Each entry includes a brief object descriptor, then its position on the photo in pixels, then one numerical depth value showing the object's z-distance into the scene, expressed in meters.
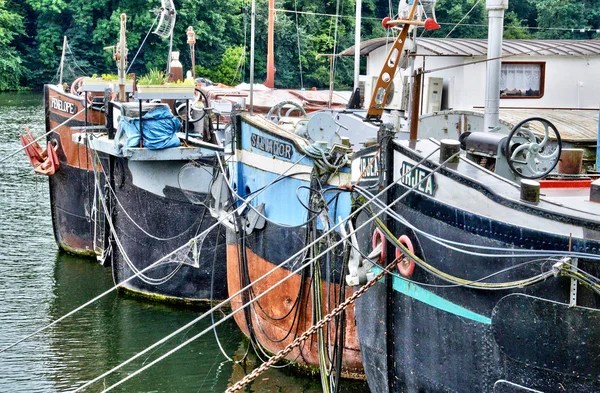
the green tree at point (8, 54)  57.59
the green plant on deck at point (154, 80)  14.34
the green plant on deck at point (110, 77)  17.15
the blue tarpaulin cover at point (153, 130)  14.13
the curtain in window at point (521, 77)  15.94
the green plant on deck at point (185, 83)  14.56
